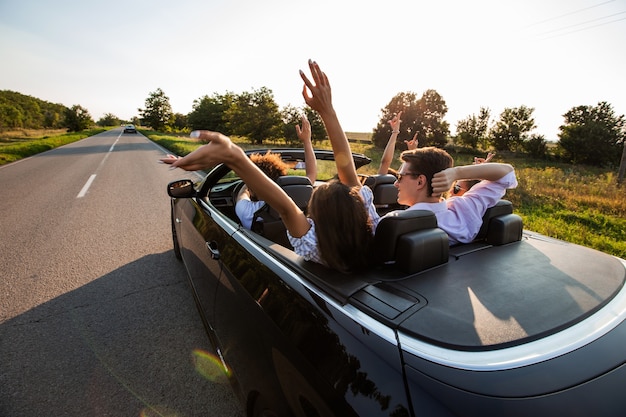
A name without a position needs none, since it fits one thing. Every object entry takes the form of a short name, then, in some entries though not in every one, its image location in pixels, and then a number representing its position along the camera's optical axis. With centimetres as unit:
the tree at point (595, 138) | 3516
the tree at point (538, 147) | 4153
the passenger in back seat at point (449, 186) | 183
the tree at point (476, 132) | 4869
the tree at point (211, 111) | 5028
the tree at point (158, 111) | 7225
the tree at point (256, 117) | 3189
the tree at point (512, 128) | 4550
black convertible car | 81
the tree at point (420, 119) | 4491
